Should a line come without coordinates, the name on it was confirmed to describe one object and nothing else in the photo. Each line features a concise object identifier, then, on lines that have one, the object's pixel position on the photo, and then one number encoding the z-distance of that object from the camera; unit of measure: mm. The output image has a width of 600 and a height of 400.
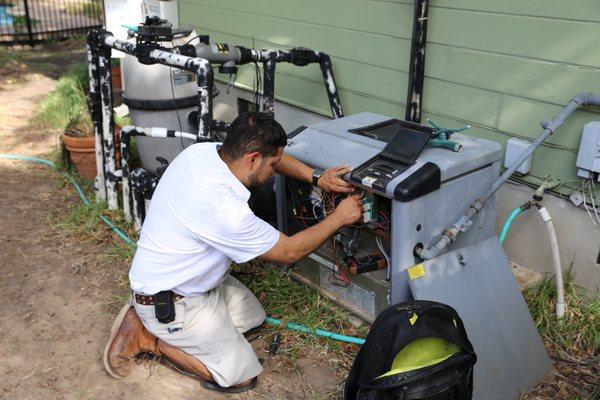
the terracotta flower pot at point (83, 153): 5141
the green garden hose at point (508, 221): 3204
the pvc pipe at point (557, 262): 3111
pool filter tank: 4789
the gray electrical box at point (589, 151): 2975
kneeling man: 2727
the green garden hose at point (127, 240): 3230
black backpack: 2340
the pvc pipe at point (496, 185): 2777
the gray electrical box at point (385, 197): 2711
